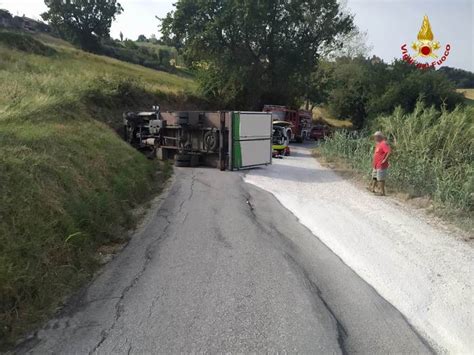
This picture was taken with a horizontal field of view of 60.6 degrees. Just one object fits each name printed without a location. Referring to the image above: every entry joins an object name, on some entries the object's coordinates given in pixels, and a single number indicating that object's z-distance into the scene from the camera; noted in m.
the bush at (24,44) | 25.97
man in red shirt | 10.62
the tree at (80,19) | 61.22
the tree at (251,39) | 30.92
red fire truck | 30.27
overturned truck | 14.48
